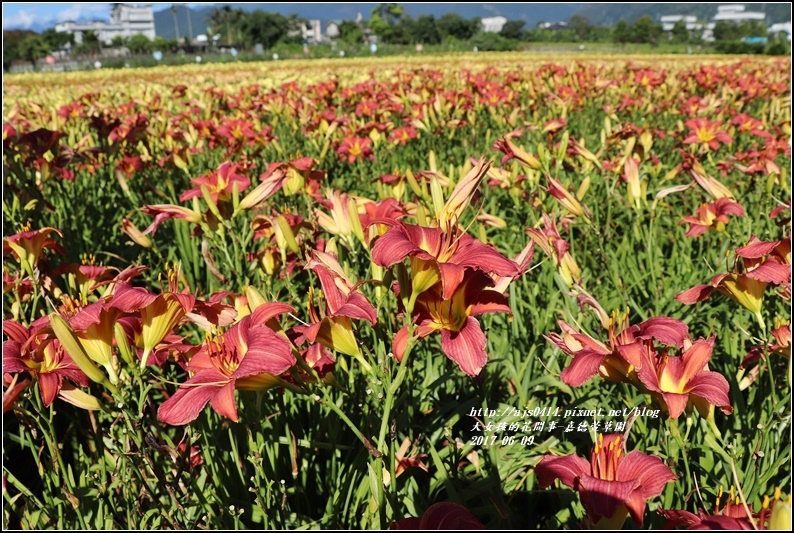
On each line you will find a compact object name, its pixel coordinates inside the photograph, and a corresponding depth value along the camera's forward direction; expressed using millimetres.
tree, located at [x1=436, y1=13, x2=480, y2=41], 53375
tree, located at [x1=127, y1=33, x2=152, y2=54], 51794
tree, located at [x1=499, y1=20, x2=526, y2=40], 49991
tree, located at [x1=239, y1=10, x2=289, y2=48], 55719
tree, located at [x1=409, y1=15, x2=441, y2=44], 51312
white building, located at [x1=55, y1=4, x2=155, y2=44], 179250
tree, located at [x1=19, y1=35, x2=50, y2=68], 56172
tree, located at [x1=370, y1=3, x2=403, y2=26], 74000
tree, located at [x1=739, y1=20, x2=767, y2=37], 51394
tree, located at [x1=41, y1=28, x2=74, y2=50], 67812
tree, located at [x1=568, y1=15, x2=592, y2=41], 55875
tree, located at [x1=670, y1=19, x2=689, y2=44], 44656
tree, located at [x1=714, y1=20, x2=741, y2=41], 52644
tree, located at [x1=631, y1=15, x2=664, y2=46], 47562
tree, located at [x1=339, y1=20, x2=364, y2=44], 48850
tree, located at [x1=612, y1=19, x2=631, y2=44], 47969
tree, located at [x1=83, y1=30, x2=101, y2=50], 59469
